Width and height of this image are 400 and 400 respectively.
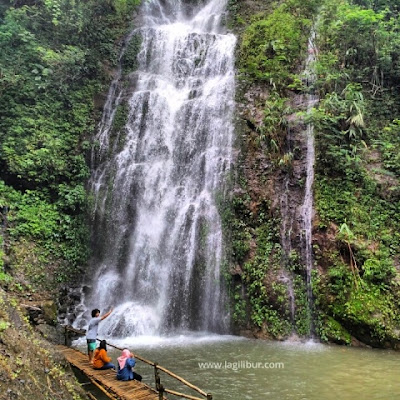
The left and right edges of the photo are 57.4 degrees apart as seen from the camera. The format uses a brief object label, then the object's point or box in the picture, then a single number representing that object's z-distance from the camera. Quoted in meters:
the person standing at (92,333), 7.51
